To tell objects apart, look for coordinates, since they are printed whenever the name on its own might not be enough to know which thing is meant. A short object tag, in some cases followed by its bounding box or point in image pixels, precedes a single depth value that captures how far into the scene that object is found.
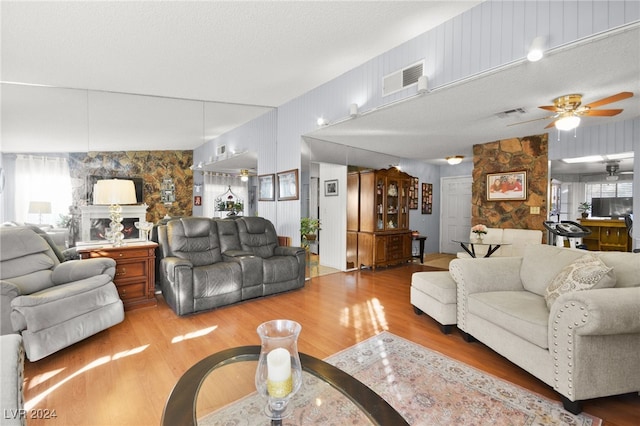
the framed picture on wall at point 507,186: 4.82
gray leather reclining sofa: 3.11
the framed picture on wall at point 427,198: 7.32
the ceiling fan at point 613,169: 5.59
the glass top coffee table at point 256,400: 1.07
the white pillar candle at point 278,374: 1.10
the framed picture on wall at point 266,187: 4.95
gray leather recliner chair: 2.06
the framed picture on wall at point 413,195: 6.93
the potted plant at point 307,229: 4.66
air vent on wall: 2.91
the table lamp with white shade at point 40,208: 3.33
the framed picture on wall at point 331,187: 5.50
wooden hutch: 5.48
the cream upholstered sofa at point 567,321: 1.59
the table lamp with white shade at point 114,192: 3.02
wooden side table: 3.15
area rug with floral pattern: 1.14
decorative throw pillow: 1.84
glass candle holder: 1.10
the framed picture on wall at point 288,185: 4.60
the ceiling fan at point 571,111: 2.95
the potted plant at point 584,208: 6.74
